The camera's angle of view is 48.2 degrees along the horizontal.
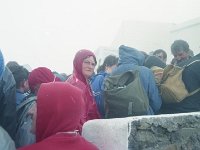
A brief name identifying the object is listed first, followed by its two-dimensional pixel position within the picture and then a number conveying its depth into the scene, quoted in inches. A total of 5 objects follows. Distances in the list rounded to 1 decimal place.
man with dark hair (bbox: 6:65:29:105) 101.4
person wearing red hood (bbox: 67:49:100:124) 96.0
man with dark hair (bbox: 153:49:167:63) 150.7
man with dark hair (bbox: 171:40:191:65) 110.8
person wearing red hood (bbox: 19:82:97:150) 51.1
